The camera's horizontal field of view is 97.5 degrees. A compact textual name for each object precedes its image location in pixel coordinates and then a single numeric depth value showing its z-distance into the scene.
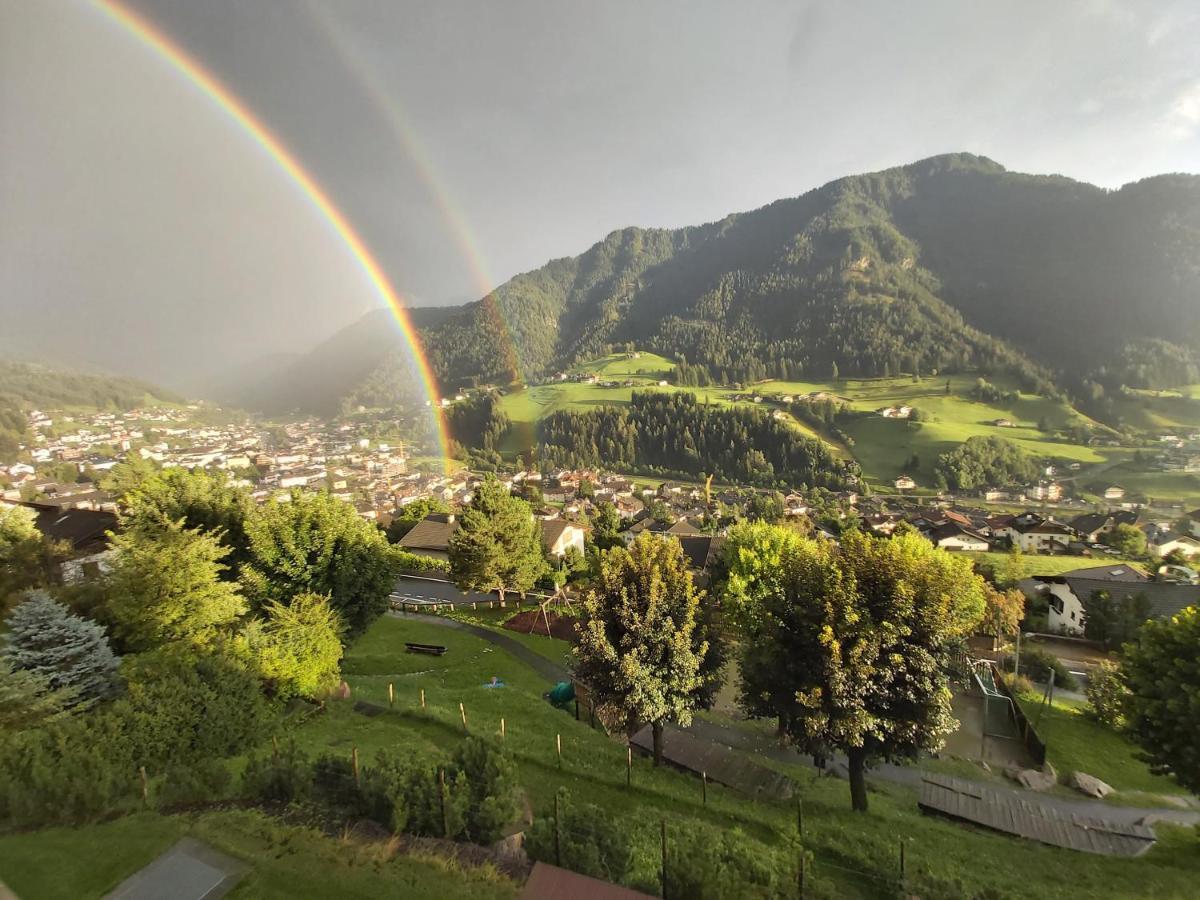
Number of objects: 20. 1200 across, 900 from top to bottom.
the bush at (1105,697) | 21.02
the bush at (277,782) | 9.48
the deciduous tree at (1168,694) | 12.83
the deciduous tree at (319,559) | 18.12
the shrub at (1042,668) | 27.69
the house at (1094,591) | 35.25
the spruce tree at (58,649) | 13.33
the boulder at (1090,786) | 16.78
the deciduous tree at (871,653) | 11.96
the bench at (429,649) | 23.78
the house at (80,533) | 29.14
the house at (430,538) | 49.75
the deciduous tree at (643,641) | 13.31
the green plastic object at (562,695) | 19.25
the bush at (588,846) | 7.82
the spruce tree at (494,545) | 30.41
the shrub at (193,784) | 9.45
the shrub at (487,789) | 8.47
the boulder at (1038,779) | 17.31
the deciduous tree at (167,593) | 15.17
